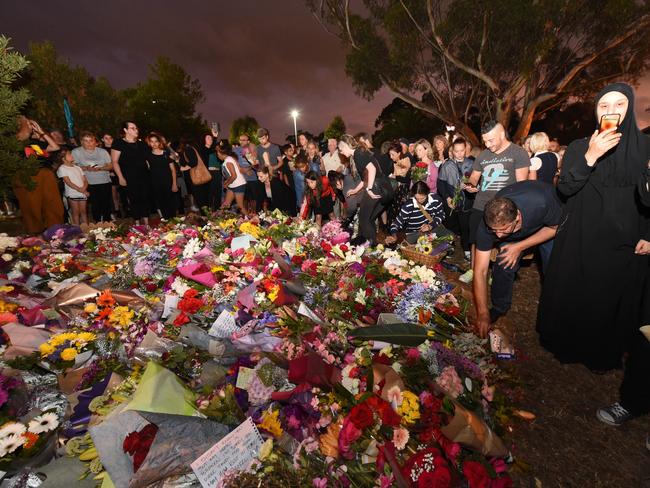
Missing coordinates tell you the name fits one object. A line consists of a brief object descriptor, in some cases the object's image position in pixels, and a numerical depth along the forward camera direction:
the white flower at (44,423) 1.67
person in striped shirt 5.00
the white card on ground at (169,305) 2.67
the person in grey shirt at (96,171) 6.41
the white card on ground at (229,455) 1.43
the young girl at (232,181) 6.64
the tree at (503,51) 13.70
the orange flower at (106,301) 2.67
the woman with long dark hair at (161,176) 6.61
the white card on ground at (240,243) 3.29
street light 36.34
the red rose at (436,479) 1.37
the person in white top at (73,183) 6.01
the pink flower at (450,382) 1.86
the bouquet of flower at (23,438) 1.55
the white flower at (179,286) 2.82
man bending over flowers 2.59
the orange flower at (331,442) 1.56
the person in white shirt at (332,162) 6.84
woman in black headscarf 2.25
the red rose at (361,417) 1.53
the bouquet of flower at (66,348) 2.21
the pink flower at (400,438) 1.57
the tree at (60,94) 26.59
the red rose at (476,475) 1.47
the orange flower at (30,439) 1.61
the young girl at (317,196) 6.32
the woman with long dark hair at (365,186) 4.84
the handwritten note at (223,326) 2.36
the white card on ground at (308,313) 2.36
